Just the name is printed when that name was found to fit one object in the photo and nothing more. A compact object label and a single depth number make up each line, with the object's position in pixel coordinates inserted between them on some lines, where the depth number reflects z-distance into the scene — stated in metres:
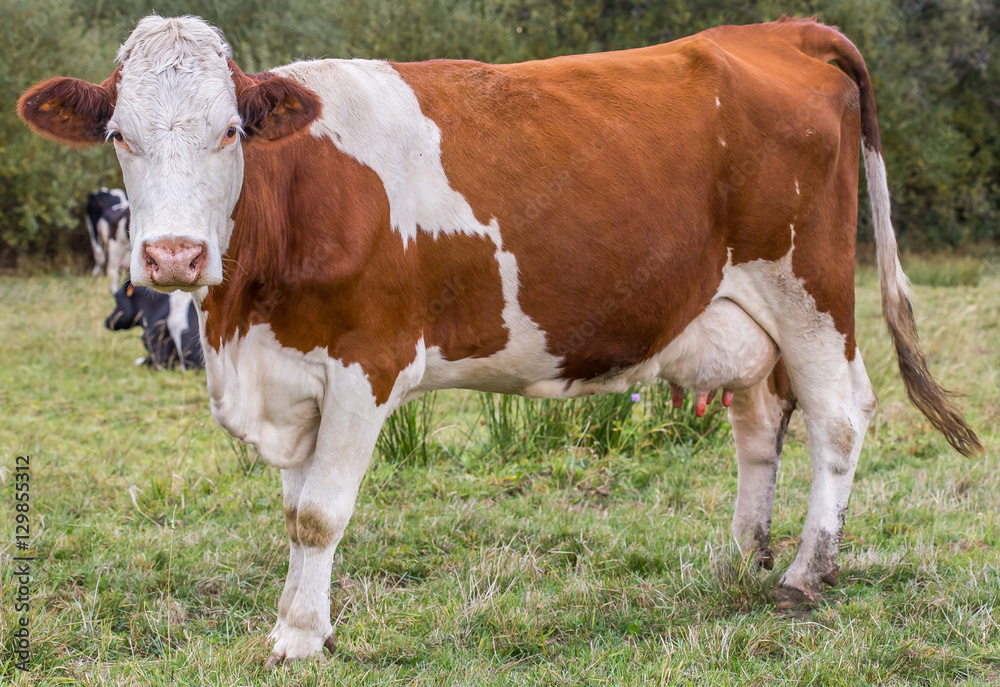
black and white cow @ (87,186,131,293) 15.58
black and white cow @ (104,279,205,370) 9.20
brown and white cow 2.94
